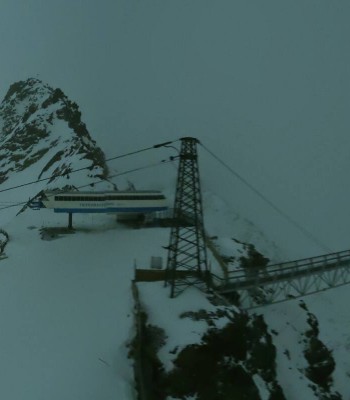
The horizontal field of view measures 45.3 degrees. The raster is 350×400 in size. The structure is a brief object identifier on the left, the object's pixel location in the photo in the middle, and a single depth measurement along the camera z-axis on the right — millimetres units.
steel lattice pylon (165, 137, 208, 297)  27578
